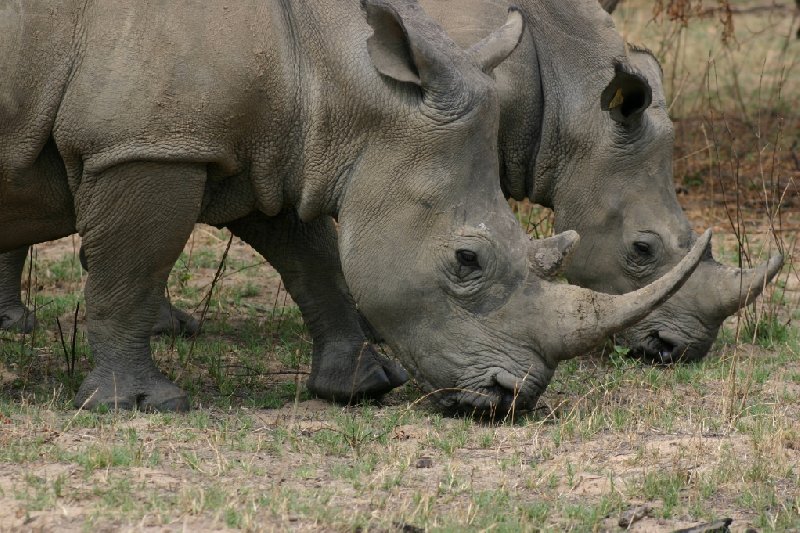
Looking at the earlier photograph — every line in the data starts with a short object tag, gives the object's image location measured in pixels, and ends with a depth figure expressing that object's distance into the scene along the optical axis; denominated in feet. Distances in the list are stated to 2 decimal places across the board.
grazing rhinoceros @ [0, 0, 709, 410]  39.17
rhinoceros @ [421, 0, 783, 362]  51.03
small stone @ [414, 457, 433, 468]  36.89
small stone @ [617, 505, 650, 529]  32.83
